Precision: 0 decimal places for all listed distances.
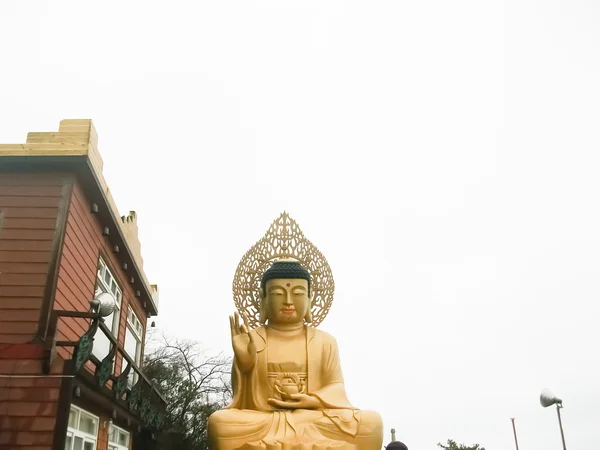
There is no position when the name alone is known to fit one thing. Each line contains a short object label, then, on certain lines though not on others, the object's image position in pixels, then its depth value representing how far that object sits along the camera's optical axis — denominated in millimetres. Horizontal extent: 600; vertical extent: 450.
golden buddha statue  4477
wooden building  6539
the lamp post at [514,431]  16631
